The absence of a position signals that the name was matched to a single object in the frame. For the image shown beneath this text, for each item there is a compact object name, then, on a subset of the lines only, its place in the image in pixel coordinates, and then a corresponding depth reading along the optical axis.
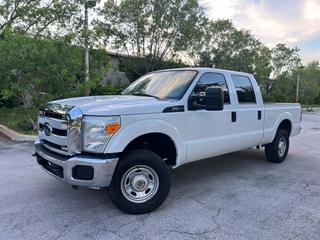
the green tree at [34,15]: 10.80
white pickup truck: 2.93
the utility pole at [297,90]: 28.98
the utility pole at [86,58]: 8.35
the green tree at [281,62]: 26.65
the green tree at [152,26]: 15.20
